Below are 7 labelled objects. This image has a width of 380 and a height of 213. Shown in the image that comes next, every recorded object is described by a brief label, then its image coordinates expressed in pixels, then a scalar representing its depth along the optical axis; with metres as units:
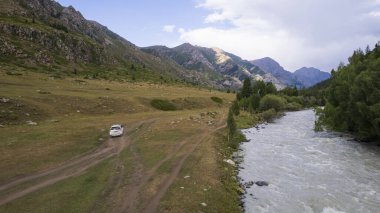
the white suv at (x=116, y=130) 62.69
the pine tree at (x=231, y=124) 66.12
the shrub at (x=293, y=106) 178.88
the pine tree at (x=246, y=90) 161.88
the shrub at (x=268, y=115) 128.05
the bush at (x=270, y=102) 149.88
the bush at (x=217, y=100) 143.69
